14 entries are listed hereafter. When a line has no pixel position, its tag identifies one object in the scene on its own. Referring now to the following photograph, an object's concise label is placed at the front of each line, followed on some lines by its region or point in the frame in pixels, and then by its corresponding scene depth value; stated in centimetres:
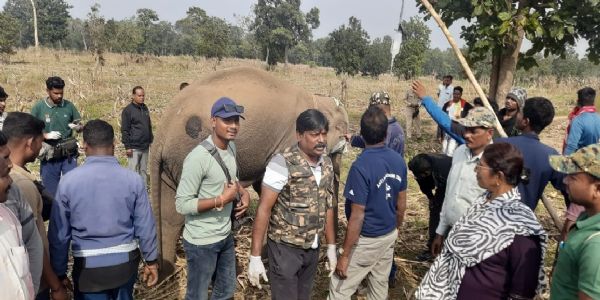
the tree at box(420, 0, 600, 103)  523
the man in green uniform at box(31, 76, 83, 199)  508
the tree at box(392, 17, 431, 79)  3231
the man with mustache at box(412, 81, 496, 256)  305
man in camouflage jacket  284
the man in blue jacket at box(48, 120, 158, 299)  263
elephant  420
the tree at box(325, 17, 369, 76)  3712
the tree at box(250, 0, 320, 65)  4941
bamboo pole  377
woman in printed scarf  212
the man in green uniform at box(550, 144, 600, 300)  168
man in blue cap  304
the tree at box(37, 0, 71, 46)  4982
